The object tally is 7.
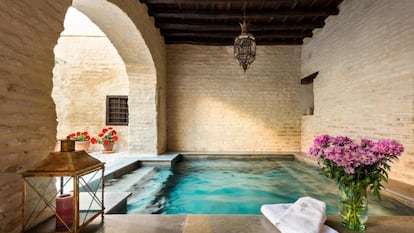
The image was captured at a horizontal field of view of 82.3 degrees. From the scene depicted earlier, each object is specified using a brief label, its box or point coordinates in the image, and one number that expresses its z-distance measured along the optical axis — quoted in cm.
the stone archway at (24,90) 144
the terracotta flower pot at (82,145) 694
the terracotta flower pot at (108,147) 709
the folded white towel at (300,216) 133
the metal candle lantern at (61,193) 134
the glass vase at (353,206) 137
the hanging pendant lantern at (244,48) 432
